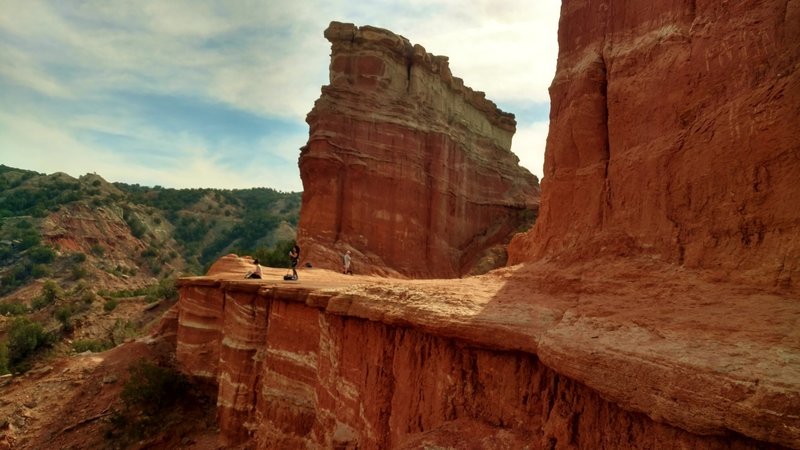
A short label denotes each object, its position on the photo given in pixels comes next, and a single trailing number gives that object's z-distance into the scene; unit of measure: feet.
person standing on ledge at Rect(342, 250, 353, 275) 72.75
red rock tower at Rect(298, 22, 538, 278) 86.48
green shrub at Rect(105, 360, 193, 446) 46.47
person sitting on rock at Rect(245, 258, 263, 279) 48.78
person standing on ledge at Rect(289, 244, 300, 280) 48.75
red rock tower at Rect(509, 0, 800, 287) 14.23
